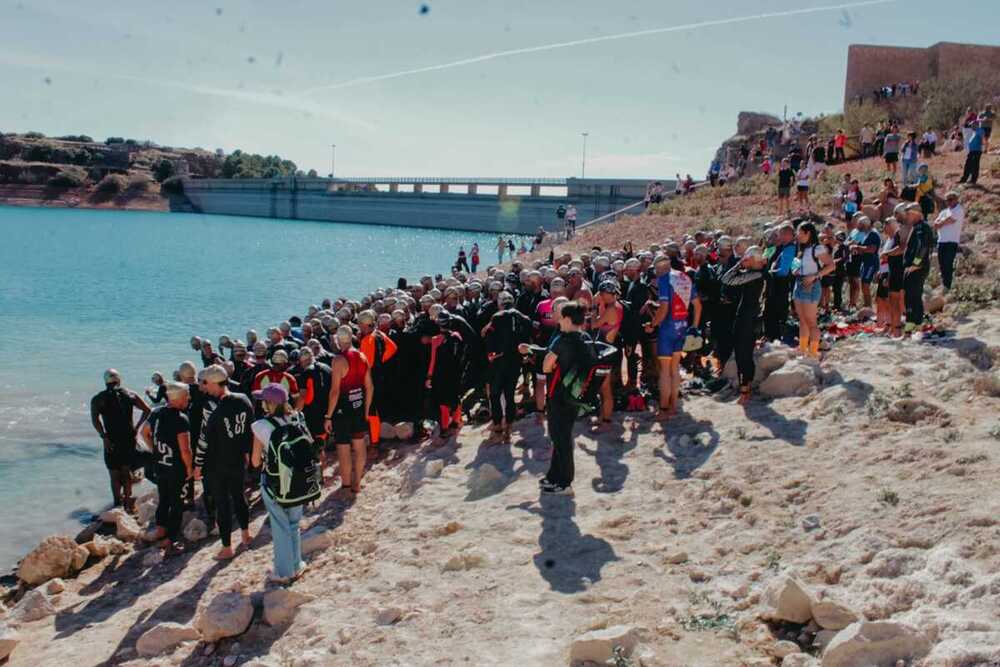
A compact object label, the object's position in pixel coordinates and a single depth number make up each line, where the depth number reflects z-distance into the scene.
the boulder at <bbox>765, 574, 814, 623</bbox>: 4.54
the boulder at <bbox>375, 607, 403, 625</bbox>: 5.36
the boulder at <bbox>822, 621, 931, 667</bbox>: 3.89
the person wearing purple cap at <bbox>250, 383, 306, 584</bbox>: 6.15
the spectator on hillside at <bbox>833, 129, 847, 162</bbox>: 26.05
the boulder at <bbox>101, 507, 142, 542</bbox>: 8.54
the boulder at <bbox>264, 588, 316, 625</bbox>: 5.71
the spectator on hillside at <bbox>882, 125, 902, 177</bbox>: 20.00
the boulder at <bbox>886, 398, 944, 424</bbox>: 6.77
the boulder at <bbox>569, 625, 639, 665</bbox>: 4.42
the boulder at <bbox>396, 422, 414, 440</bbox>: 9.79
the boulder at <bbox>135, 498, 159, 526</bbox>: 9.17
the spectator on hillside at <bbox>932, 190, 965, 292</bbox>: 9.93
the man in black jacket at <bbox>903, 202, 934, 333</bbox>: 8.70
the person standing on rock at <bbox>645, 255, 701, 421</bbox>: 7.96
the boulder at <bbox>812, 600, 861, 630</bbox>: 4.38
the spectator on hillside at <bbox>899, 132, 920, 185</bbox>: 17.75
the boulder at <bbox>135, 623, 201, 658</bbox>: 5.63
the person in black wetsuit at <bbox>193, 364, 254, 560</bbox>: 6.73
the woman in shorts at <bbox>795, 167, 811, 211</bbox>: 19.16
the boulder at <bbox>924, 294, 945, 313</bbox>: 10.18
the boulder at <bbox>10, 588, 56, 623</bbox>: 6.77
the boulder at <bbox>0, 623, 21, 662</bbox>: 6.06
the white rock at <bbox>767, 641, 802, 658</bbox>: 4.34
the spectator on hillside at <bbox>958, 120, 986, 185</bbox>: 16.38
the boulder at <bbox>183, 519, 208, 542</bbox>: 8.01
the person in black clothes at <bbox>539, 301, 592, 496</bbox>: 6.39
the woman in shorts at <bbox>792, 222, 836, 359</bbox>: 8.42
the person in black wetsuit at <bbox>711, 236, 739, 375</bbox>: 9.09
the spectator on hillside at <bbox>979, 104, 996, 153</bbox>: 17.91
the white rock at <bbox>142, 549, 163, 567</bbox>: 7.70
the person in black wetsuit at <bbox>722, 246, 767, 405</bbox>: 7.98
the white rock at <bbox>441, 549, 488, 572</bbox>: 5.89
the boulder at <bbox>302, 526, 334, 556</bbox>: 6.87
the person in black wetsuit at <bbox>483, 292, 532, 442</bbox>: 8.17
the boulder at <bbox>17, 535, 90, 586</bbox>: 7.73
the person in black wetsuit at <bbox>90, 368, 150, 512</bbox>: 9.07
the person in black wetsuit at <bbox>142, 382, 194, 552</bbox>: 7.23
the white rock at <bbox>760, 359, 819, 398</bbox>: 8.12
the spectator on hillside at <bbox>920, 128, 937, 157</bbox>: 21.41
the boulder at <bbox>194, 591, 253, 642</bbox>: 5.57
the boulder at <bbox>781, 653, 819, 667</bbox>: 4.15
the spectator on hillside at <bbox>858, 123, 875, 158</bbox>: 25.59
